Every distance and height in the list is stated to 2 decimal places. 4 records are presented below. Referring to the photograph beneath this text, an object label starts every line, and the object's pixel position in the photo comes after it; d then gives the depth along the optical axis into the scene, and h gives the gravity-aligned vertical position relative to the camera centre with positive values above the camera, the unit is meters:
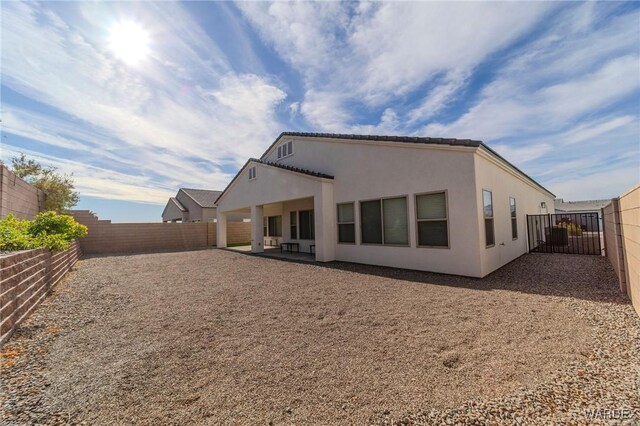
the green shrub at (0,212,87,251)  5.14 +0.03
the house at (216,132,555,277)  7.37 +0.81
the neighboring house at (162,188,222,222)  25.84 +2.40
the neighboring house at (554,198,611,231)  37.47 +1.60
